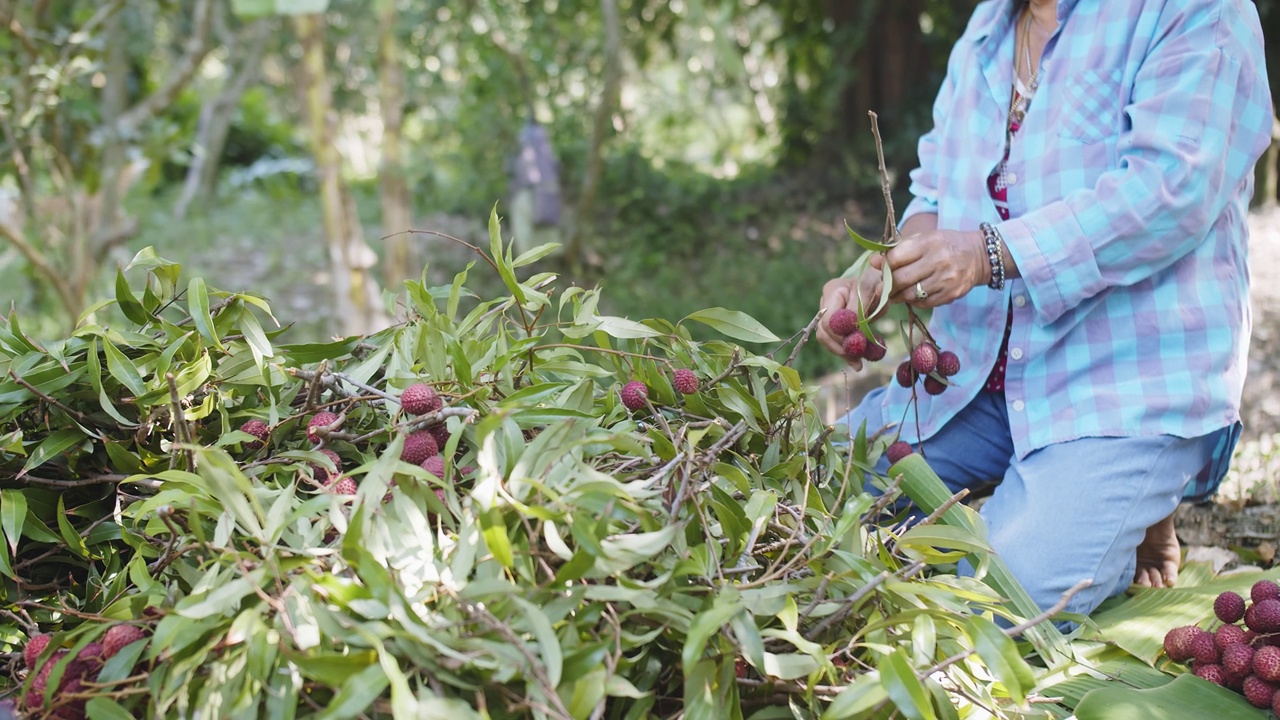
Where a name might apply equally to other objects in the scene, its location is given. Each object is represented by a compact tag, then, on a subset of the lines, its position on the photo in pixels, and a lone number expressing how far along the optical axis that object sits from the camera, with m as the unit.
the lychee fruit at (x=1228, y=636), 1.23
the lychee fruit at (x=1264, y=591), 1.22
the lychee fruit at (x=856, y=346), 1.43
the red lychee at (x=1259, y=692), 1.15
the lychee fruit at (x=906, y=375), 1.51
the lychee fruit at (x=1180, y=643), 1.27
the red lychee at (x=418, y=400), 1.07
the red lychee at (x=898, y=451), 1.45
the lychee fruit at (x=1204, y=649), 1.25
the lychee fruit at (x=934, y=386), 1.54
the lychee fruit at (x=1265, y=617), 1.19
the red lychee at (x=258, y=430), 1.16
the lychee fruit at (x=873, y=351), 1.44
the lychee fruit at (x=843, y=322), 1.45
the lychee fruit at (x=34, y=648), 0.95
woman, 1.40
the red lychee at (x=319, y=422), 1.11
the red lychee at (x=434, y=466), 1.02
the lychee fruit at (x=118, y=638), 0.89
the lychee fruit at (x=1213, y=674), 1.22
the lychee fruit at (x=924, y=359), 1.46
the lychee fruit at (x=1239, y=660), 1.19
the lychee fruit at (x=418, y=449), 1.04
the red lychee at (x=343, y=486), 0.99
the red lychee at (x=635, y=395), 1.21
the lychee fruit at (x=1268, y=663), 1.13
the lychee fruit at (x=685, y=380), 1.26
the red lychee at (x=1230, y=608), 1.28
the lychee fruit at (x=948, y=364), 1.50
